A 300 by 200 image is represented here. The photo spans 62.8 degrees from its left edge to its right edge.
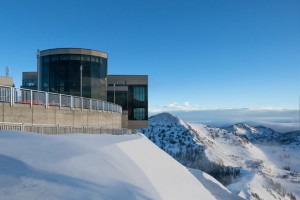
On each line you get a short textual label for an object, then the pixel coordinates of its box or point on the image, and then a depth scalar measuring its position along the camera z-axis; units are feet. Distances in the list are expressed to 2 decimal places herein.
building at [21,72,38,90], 137.25
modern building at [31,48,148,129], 105.79
